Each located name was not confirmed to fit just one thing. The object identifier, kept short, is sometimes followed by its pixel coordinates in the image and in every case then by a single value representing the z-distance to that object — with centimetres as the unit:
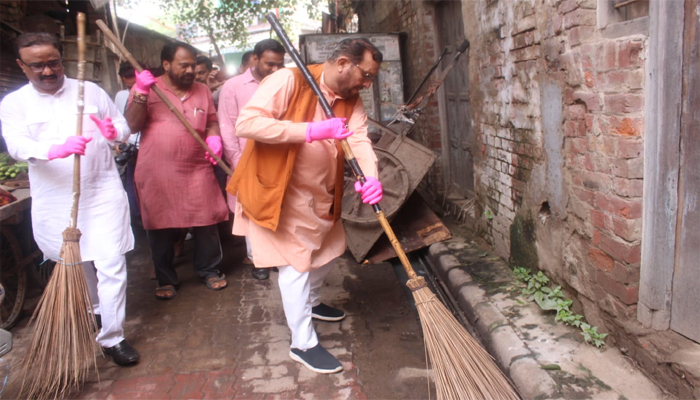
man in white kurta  298
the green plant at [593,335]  281
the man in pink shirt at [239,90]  439
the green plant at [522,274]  364
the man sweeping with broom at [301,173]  272
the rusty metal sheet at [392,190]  466
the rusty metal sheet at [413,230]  488
